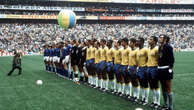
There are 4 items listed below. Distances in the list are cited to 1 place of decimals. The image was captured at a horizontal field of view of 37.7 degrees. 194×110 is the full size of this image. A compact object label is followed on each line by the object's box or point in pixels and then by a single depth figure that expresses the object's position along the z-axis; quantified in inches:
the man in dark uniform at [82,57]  530.3
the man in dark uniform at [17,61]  666.8
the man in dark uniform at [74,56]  549.3
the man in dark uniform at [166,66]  302.7
